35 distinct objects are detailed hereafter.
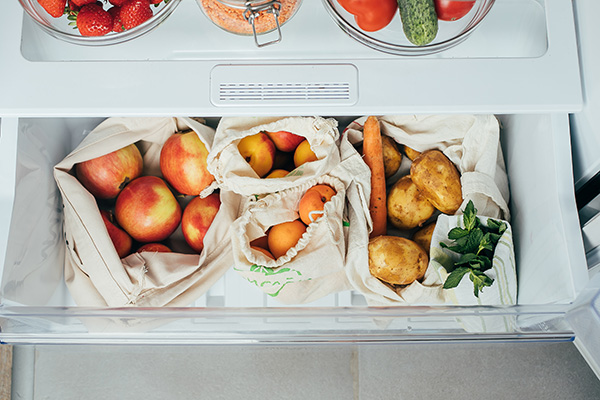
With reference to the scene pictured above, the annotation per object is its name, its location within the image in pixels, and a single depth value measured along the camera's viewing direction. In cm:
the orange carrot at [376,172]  76
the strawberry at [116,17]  54
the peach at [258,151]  78
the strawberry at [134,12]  53
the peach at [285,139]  80
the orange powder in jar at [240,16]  52
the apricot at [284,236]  76
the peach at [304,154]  79
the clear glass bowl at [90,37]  54
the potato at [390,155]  80
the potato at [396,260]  71
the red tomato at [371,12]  51
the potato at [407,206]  77
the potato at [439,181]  73
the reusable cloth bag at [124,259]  72
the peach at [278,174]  80
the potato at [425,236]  76
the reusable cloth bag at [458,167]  72
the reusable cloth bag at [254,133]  73
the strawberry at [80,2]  53
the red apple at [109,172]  77
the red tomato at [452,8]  52
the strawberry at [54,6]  53
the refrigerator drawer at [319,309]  62
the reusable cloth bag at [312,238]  72
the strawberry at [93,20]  53
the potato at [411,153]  81
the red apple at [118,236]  77
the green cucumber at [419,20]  50
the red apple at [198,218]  78
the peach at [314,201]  73
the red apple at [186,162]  77
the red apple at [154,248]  78
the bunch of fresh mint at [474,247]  67
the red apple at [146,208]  77
